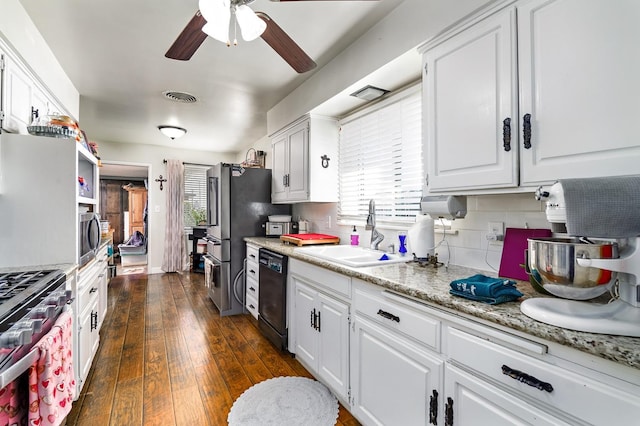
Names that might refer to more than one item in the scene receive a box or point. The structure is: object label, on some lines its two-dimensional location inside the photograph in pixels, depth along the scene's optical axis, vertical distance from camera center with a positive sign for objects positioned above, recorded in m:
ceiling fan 1.43 +0.99
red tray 2.87 -0.24
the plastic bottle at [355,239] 2.80 -0.23
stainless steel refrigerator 3.55 -0.07
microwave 2.05 -0.16
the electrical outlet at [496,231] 1.64 -0.10
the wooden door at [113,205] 8.51 +0.29
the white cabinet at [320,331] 1.86 -0.81
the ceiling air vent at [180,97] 3.33 +1.33
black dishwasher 2.59 -0.76
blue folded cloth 1.09 -0.28
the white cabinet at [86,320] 1.96 -0.76
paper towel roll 1.83 -0.15
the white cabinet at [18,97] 1.80 +0.79
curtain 5.83 -0.15
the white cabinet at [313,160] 3.05 +0.56
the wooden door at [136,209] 8.15 +0.17
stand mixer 0.85 -0.14
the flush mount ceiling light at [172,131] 4.34 +1.22
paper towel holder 1.66 +0.04
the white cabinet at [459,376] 0.80 -0.55
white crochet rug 1.78 -1.20
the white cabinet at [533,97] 1.01 +0.47
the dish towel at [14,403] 1.00 -0.65
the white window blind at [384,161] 2.27 +0.46
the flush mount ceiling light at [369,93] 2.37 +0.97
